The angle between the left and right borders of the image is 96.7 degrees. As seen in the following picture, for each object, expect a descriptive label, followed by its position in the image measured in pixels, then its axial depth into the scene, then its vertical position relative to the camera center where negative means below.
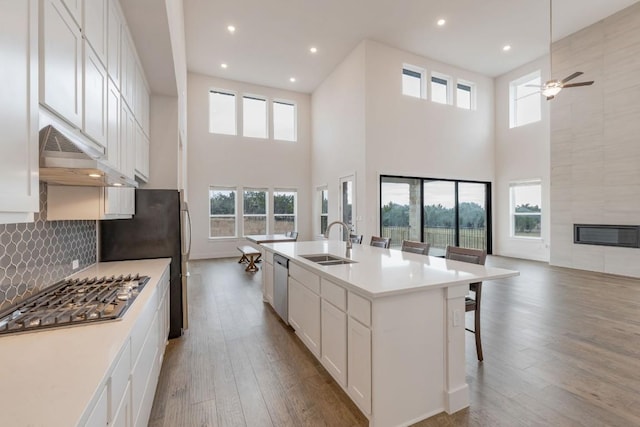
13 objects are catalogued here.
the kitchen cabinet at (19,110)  0.84 +0.34
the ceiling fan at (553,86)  4.47 +2.03
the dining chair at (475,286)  2.56 -0.65
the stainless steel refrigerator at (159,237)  2.90 -0.23
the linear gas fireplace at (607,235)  5.48 -0.43
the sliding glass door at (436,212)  7.22 +0.07
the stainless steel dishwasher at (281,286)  3.23 -0.86
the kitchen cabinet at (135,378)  1.02 -0.76
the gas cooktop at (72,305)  1.30 -0.47
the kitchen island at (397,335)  1.73 -0.80
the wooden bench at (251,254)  6.47 -0.89
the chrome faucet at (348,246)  3.07 -0.36
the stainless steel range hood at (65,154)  1.11 +0.25
